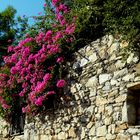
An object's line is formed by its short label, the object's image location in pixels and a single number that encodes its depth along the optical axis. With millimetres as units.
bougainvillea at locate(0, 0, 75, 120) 7945
